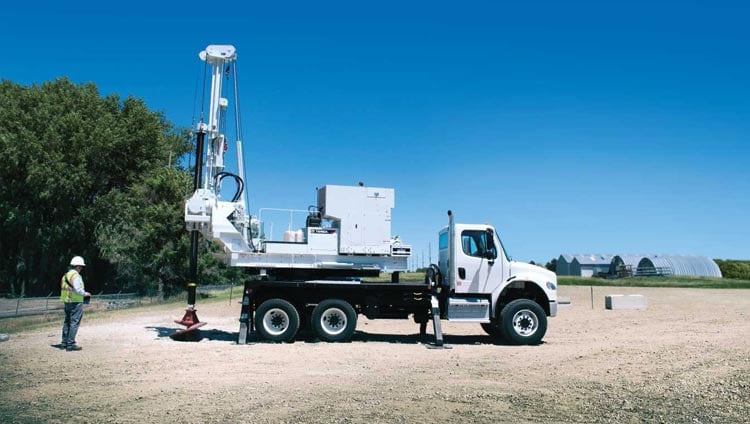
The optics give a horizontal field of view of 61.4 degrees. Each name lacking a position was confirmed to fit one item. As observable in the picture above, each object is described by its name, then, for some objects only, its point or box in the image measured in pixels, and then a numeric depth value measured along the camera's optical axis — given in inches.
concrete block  1120.8
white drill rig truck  636.7
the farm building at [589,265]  3171.8
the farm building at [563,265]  3308.6
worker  568.7
